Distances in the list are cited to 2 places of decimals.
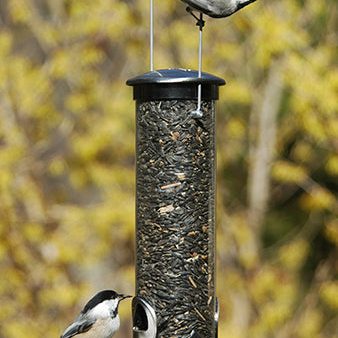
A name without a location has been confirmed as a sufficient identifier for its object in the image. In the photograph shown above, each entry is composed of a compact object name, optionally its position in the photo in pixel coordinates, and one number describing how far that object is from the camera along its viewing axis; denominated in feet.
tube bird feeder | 23.75
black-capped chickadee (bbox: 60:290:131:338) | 23.27
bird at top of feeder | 21.02
